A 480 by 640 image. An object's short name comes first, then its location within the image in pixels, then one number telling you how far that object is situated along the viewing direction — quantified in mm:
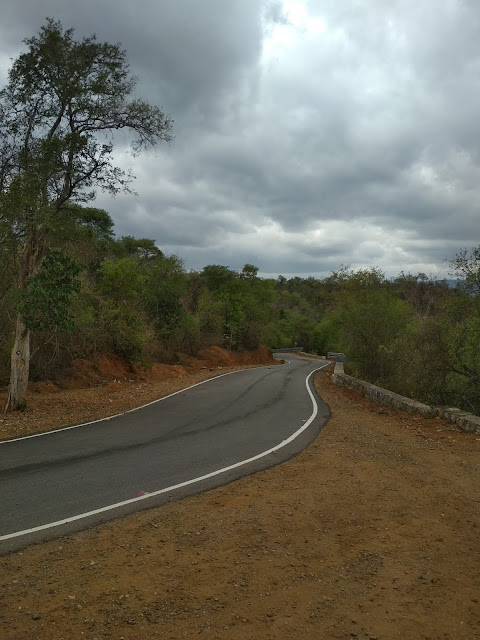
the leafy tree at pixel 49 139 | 13898
